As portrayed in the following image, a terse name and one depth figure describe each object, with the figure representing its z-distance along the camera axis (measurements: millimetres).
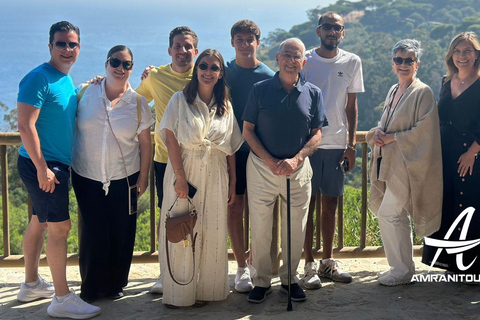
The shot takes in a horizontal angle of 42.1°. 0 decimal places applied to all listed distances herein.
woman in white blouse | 3553
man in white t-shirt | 3963
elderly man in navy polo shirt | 3570
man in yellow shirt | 3760
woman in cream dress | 3508
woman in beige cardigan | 3752
